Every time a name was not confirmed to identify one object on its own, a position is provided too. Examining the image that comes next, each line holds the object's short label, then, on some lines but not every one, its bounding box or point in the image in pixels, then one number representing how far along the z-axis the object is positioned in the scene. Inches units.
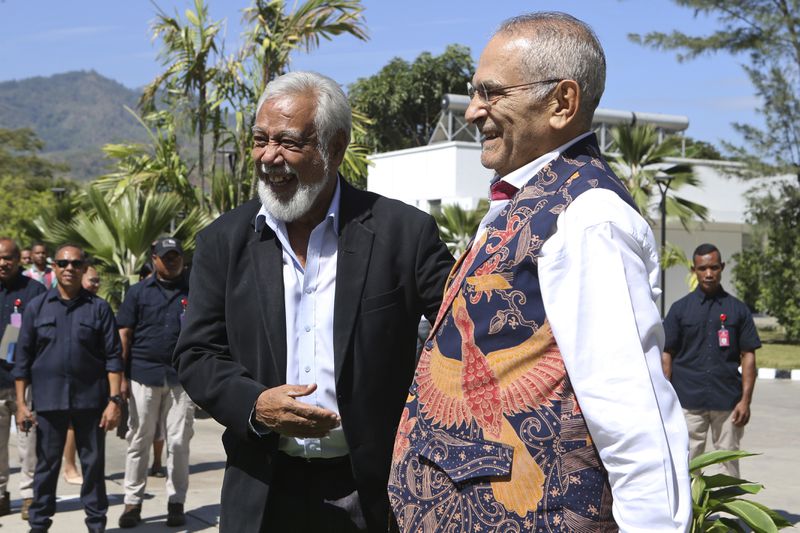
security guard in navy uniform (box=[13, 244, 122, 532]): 274.7
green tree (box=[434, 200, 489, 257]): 813.9
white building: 1213.7
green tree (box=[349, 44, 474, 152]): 1824.6
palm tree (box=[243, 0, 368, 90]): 549.6
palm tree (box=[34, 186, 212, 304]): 525.7
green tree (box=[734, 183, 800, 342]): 1010.1
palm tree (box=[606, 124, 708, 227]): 876.6
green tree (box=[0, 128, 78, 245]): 1955.0
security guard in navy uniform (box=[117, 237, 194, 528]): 317.7
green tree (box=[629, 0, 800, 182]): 1013.2
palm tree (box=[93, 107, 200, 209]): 600.4
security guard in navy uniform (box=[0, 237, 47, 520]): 319.0
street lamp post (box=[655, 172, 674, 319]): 853.2
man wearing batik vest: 75.4
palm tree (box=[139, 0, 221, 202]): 566.6
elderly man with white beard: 116.9
